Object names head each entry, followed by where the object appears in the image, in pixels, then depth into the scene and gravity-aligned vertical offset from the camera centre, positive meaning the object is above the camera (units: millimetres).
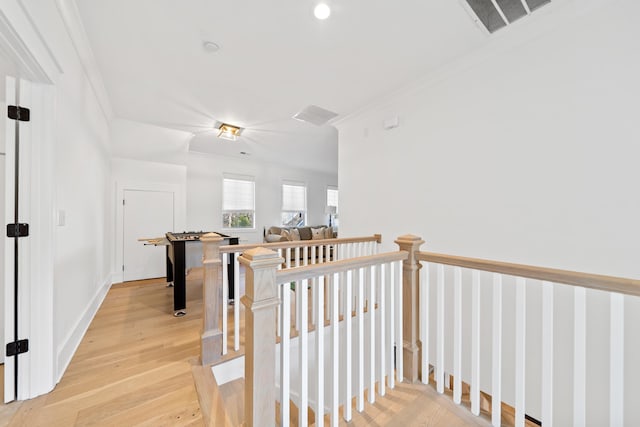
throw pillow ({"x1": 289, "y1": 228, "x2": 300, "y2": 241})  5762 -524
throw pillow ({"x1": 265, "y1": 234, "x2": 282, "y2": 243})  5953 -615
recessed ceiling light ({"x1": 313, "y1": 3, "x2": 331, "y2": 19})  1740 +1450
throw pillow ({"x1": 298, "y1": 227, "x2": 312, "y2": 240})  6239 -529
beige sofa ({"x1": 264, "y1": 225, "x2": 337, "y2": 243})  5785 -531
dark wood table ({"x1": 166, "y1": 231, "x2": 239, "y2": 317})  2742 -647
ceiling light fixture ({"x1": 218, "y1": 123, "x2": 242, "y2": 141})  3861 +1316
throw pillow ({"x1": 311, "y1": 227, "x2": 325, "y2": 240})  6363 -541
